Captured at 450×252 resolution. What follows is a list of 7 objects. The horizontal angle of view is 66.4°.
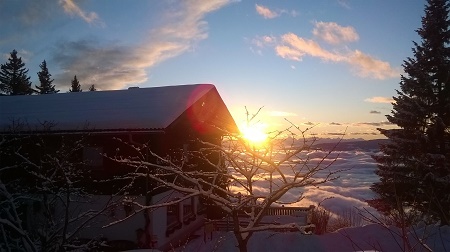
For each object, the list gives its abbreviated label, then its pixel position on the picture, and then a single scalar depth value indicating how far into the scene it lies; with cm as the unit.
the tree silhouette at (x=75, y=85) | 4897
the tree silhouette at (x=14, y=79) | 4709
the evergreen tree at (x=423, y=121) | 1565
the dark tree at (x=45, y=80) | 4999
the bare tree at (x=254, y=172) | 430
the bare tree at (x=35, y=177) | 1191
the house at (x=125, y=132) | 1170
